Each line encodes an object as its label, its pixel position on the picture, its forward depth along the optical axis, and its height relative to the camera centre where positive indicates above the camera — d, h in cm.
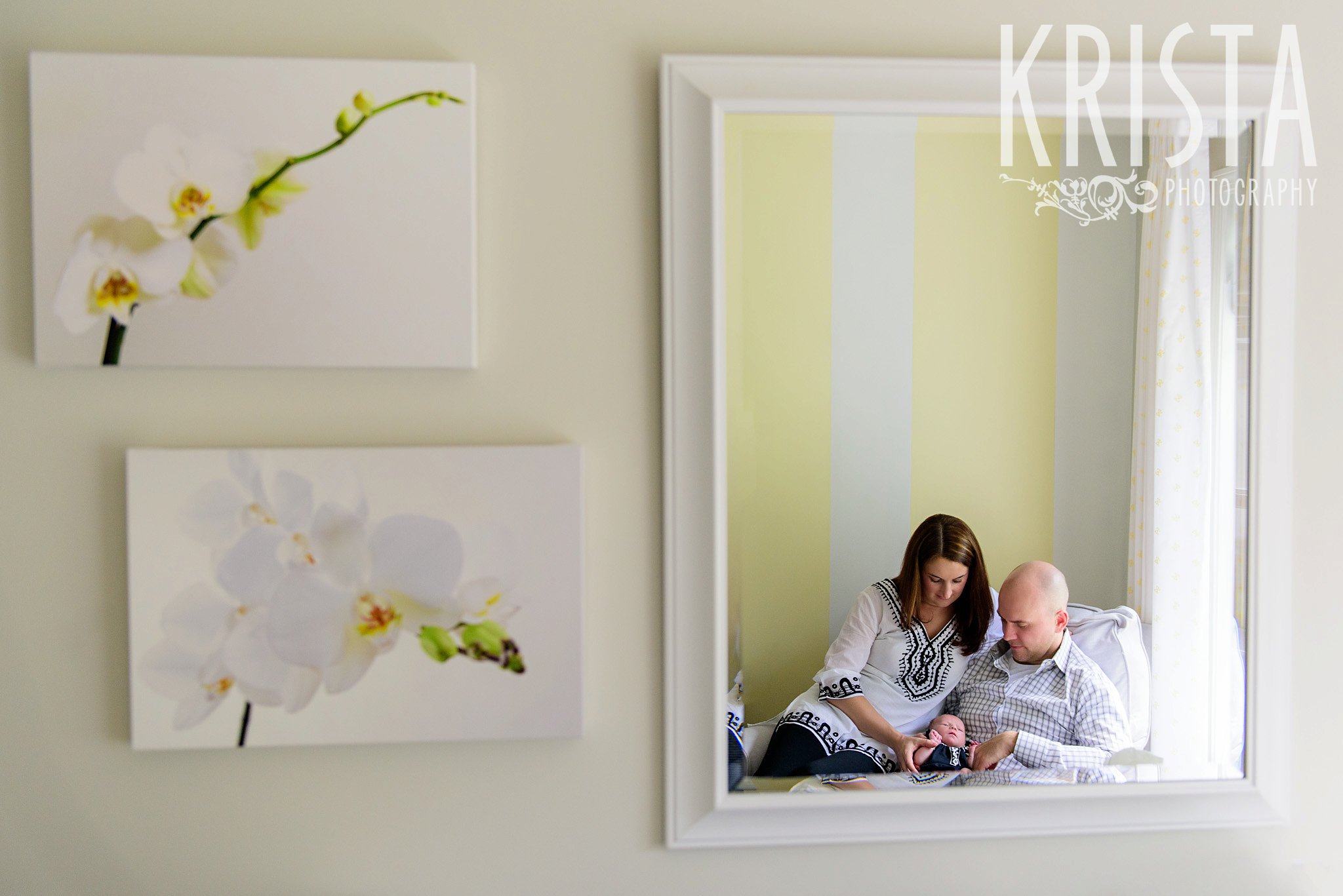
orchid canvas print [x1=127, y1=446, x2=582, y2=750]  104 -20
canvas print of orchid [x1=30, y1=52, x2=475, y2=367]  101 +26
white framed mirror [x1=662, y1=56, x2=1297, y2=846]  107 +7
